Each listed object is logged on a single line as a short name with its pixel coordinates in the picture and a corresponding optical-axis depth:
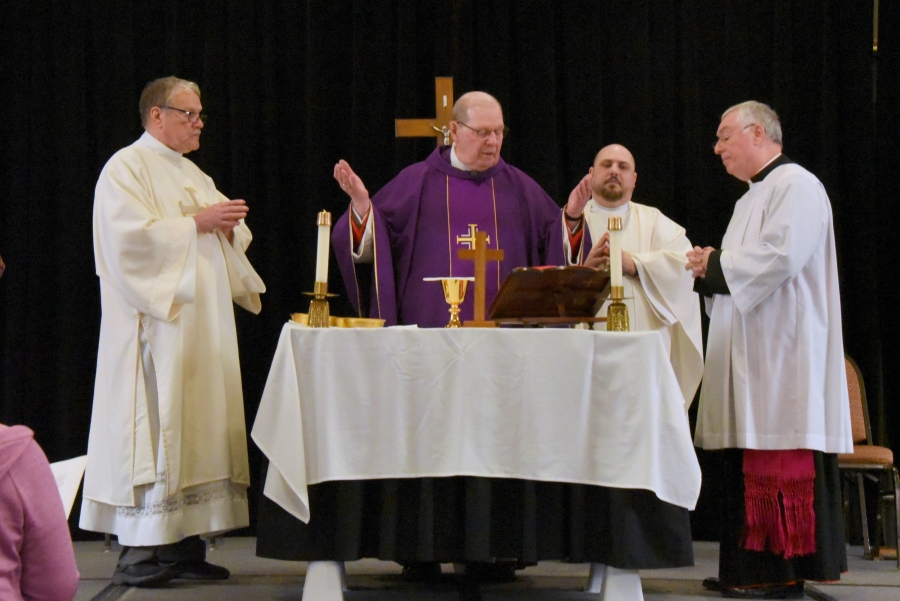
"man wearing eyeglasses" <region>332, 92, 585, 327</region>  4.48
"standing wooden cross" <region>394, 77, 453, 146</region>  5.31
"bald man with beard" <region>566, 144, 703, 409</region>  5.28
